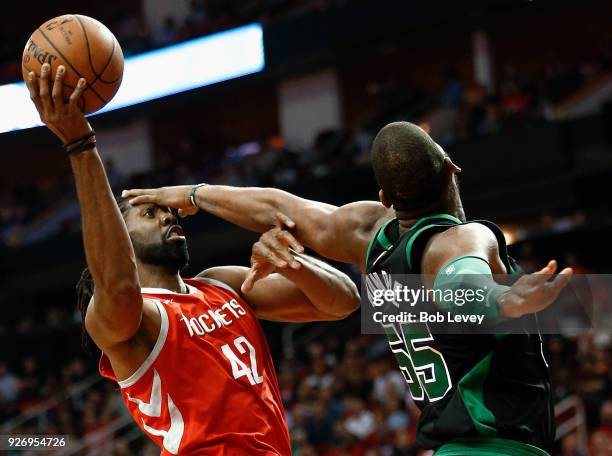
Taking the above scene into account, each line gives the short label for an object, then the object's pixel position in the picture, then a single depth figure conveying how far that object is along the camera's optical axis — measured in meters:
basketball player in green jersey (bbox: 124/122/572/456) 3.20
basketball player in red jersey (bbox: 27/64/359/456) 3.92
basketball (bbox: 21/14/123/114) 4.04
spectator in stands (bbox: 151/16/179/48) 23.26
